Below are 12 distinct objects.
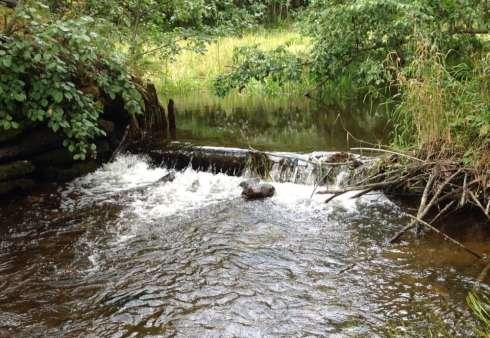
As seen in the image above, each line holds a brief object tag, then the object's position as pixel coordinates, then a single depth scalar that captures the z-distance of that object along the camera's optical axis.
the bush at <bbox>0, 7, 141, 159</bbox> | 5.94
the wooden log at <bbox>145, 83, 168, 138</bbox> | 9.88
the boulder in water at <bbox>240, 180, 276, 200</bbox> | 6.97
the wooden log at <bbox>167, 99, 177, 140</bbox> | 10.43
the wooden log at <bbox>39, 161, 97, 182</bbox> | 7.62
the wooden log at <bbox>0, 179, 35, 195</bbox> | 6.76
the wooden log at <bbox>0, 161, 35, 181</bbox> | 6.77
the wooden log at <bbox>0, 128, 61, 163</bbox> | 6.89
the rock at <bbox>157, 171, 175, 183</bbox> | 8.01
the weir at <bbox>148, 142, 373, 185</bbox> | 7.28
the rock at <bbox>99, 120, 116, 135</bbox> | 8.33
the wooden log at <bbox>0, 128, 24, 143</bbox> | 6.82
